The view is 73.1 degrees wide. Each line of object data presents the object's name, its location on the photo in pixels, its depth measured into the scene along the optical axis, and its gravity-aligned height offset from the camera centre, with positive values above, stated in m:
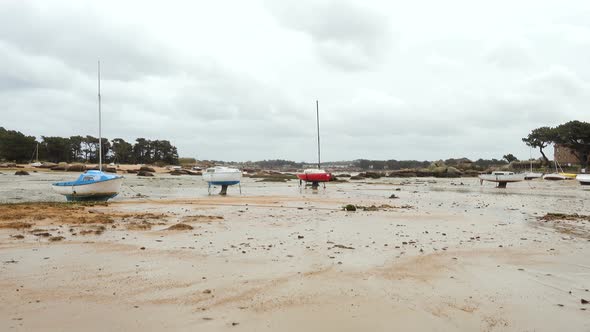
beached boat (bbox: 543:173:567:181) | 64.50 -2.08
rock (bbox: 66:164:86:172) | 75.44 -0.70
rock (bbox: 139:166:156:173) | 81.78 -0.99
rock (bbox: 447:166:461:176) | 88.84 -1.58
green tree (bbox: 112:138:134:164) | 124.69 +3.89
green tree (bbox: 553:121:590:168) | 76.86 +5.44
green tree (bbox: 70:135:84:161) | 119.92 +5.34
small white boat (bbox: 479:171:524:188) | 45.94 -1.48
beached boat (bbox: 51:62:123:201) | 23.59 -1.35
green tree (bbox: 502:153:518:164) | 126.19 +2.04
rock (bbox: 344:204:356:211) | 19.13 -2.11
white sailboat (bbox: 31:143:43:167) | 101.82 +3.00
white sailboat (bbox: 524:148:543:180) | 66.12 -1.94
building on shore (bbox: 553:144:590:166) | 96.88 +2.06
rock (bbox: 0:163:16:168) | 81.99 -0.12
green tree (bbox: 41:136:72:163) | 108.54 +4.46
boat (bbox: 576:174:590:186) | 47.94 -1.79
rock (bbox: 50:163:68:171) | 76.00 -0.69
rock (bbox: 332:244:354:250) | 9.86 -2.05
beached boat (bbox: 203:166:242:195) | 33.09 -1.05
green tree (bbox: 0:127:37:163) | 97.06 +4.49
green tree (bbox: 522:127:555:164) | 83.94 +5.86
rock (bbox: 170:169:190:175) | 81.49 -1.62
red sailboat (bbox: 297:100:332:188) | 41.84 -1.23
